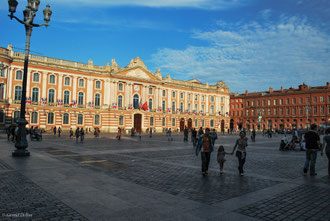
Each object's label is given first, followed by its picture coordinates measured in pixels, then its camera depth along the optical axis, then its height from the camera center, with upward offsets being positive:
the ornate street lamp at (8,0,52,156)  12.95 +3.75
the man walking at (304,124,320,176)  9.34 -0.69
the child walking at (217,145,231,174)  9.58 -1.19
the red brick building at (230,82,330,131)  71.44 +6.23
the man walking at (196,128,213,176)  9.27 -0.84
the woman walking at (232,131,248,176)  9.41 -0.90
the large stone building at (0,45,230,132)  42.28 +5.70
